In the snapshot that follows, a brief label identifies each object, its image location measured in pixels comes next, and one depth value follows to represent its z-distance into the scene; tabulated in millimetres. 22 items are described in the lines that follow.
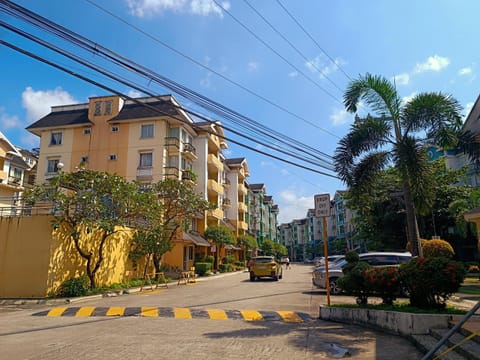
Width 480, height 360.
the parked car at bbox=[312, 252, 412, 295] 15484
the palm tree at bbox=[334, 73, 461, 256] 12617
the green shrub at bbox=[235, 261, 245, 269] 47672
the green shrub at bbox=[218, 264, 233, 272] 40094
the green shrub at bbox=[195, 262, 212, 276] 32719
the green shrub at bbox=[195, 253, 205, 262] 36125
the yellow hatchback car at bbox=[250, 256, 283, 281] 24562
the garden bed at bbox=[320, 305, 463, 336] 7426
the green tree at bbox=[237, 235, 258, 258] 50469
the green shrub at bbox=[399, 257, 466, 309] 7863
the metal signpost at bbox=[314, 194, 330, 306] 10586
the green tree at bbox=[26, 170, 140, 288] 15859
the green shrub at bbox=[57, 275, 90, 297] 15594
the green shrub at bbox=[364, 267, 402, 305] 9188
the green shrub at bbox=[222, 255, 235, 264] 43456
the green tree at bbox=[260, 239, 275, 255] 69188
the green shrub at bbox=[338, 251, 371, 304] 9781
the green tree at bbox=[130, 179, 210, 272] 22000
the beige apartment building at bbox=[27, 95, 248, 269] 33906
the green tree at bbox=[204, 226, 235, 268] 37594
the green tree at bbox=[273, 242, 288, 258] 74775
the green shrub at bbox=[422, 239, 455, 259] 18969
